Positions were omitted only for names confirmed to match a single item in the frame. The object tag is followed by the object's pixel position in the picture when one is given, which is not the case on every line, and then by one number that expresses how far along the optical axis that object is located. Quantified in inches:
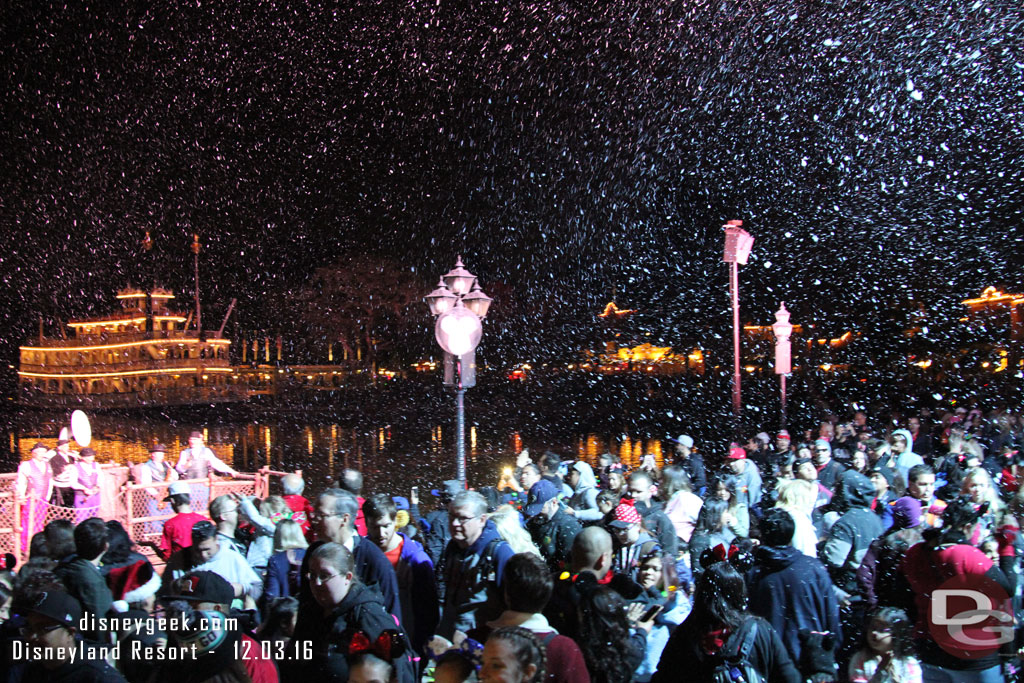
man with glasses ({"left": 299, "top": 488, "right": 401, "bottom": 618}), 134.3
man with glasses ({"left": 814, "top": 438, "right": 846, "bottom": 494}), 272.7
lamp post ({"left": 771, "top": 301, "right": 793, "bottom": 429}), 557.6
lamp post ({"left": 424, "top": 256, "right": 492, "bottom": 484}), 345.4
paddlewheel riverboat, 2384.4
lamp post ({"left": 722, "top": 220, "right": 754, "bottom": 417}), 577.0
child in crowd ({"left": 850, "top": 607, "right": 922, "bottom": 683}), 107.9
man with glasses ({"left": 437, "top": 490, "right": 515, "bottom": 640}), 130.1
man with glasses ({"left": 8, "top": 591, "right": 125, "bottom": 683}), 97.0
